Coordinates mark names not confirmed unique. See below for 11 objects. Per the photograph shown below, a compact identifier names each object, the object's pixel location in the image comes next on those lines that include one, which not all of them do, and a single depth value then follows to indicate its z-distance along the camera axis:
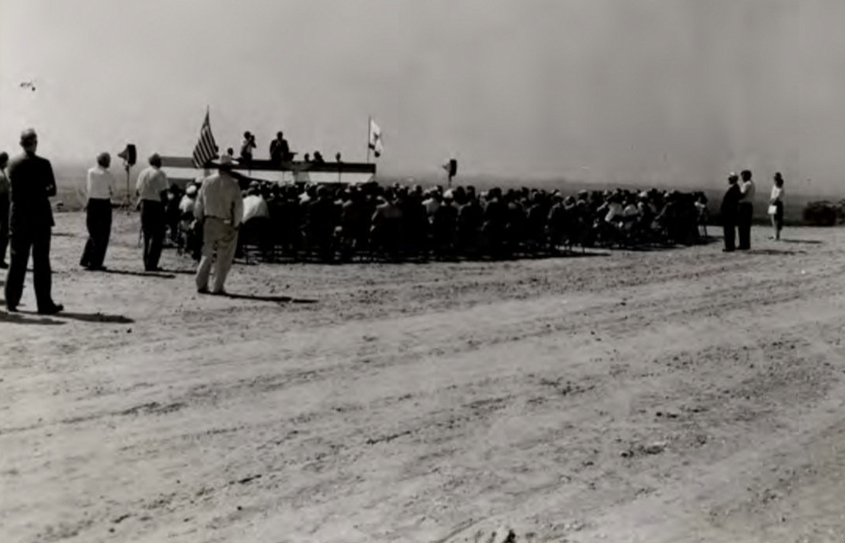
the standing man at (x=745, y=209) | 24.06
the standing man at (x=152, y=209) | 16.73
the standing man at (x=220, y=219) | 14.41
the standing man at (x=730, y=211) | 23.98
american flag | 24.60
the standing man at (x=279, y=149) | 28.69
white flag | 29.94
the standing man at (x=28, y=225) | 11.77
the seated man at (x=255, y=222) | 18.77
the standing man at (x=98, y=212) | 16.44
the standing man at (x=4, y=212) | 15.79
